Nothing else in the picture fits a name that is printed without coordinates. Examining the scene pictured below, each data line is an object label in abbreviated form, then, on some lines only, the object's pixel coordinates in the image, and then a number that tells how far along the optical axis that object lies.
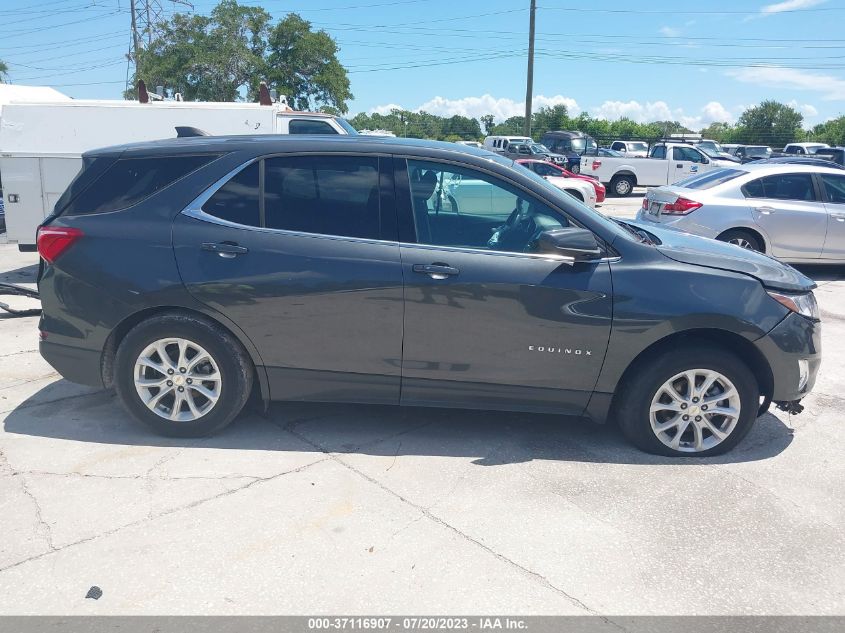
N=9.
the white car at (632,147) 34.25
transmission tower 38.53
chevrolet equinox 3.96
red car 17.73
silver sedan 9.34
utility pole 31.45
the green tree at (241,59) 35.44
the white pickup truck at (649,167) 23.27
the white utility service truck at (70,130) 8.68
